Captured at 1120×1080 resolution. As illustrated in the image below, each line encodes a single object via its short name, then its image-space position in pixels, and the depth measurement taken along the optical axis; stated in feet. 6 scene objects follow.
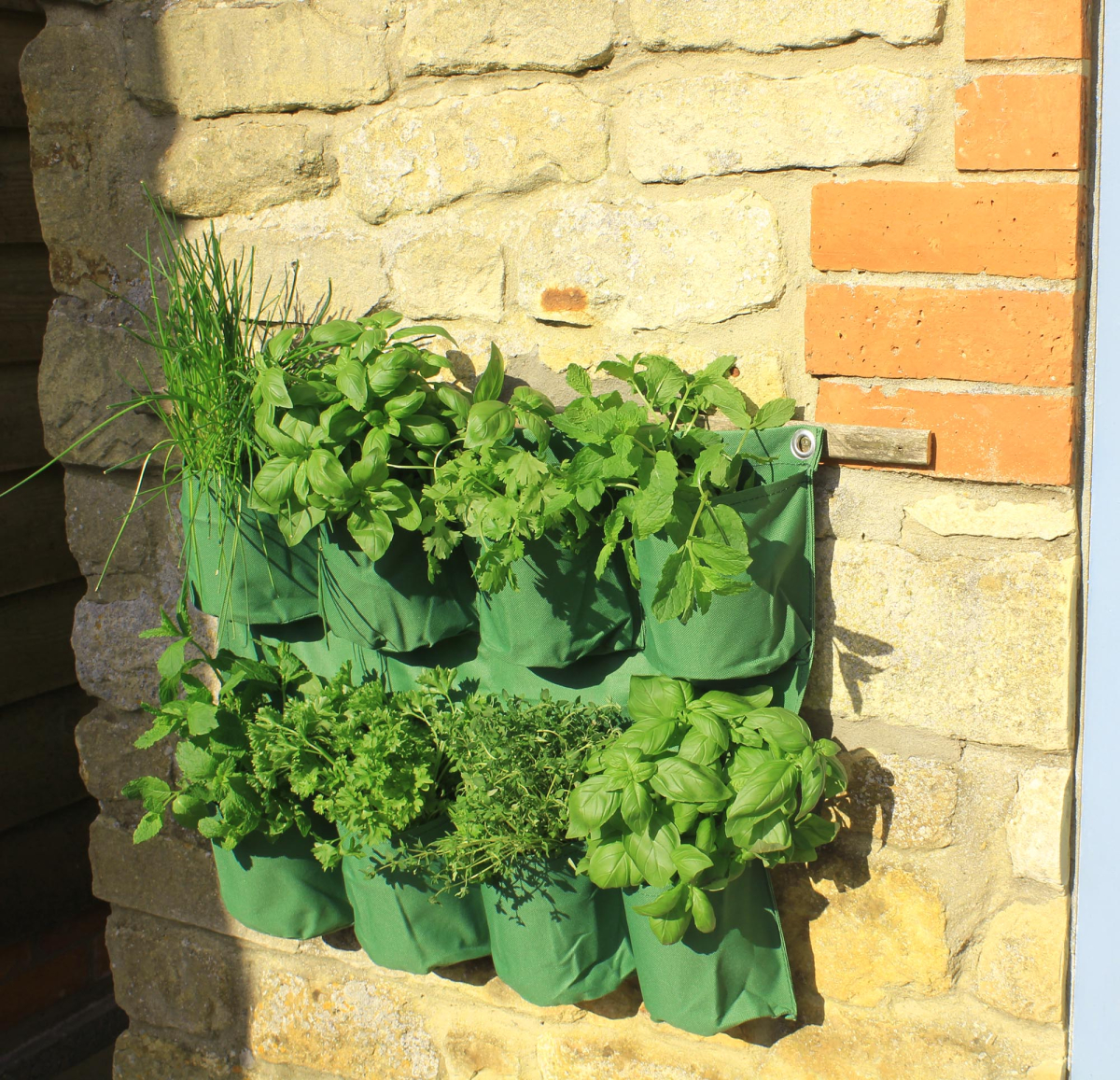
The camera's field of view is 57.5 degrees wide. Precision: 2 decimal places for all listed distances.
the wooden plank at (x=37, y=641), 8.50
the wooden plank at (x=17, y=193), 7.97
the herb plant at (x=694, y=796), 3.44
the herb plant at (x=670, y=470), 3.23
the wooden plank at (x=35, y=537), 8.42
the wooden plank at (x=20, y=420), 8.27
